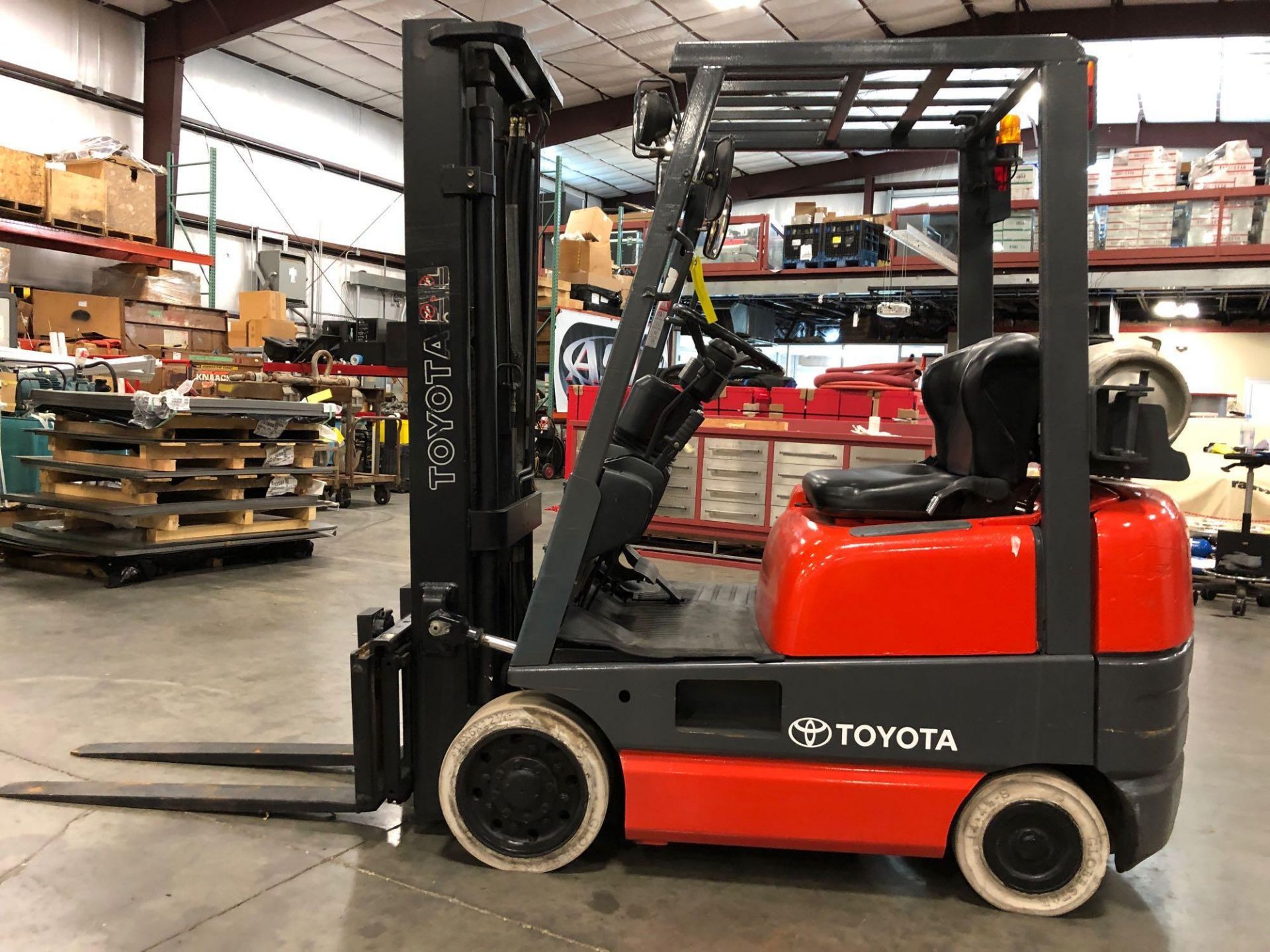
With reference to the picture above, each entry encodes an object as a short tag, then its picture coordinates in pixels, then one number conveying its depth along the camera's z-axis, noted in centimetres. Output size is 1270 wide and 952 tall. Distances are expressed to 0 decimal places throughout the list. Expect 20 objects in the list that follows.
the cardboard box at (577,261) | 1379
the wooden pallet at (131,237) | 1159
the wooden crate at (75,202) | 1061
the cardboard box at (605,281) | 1399
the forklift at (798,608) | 223
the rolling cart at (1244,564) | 671
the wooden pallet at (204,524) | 636
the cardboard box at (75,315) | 1124
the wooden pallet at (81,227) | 1074
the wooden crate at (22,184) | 1012
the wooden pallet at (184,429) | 632
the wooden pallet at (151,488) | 635
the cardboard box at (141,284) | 1196
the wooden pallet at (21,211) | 1023
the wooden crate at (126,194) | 1125
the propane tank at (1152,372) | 236
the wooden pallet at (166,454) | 625
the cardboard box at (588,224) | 1427
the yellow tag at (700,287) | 256
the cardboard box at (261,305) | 1328
